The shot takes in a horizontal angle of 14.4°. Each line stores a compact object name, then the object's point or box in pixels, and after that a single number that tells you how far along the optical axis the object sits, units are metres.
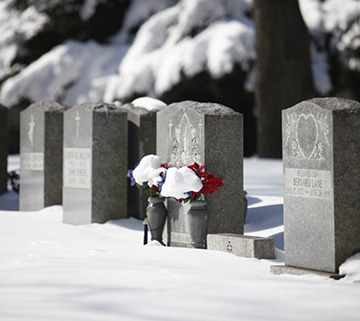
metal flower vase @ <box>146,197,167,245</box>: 16.02
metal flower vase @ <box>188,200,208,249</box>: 15.22
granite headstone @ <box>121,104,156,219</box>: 19.47
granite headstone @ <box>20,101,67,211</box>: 21.80
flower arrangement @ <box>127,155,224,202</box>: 14.85
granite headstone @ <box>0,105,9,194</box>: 25.49
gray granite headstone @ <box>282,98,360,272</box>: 11.47
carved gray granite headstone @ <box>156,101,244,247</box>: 15.56
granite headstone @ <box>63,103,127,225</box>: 18.77
